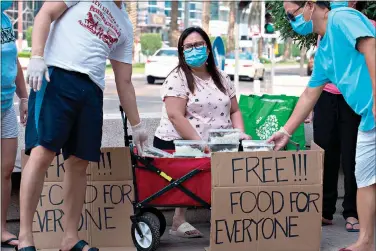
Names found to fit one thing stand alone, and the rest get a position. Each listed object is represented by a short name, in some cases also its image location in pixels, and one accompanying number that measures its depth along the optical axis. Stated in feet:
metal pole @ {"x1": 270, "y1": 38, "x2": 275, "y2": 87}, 76.47
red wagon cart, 15.61
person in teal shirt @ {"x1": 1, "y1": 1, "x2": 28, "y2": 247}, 15.06
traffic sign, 33.78
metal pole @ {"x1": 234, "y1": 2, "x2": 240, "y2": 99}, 57.47
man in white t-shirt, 13.74
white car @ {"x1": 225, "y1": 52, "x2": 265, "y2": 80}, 112.98
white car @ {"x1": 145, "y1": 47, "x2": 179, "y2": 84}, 96.99
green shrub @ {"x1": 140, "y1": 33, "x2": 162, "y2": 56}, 253.24
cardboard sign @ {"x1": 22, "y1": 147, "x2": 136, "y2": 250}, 16.05
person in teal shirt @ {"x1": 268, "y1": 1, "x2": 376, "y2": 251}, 14.06
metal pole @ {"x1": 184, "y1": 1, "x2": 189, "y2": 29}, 157.80
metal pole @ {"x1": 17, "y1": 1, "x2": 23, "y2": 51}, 218.79
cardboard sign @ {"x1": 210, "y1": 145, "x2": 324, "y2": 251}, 15.29
